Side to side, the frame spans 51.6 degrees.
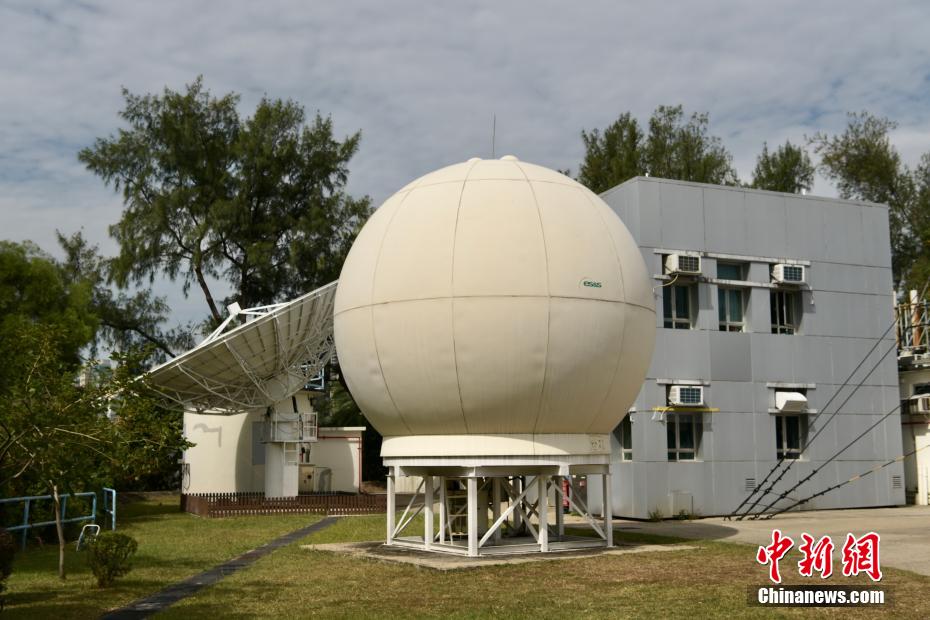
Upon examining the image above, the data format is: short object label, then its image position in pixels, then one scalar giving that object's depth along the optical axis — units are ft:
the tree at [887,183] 178.19
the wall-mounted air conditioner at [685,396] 100.83
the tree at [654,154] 182.70
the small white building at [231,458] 144.25
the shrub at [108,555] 52.47
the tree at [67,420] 49.37
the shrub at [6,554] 41.88
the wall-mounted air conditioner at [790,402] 106.01
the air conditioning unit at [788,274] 107.86
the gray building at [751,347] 102.12
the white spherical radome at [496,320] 59.52
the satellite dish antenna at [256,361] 112.47
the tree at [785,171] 185.37
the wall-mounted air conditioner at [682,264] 102.01
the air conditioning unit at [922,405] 117.60
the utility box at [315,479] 147.74
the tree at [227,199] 164.55
